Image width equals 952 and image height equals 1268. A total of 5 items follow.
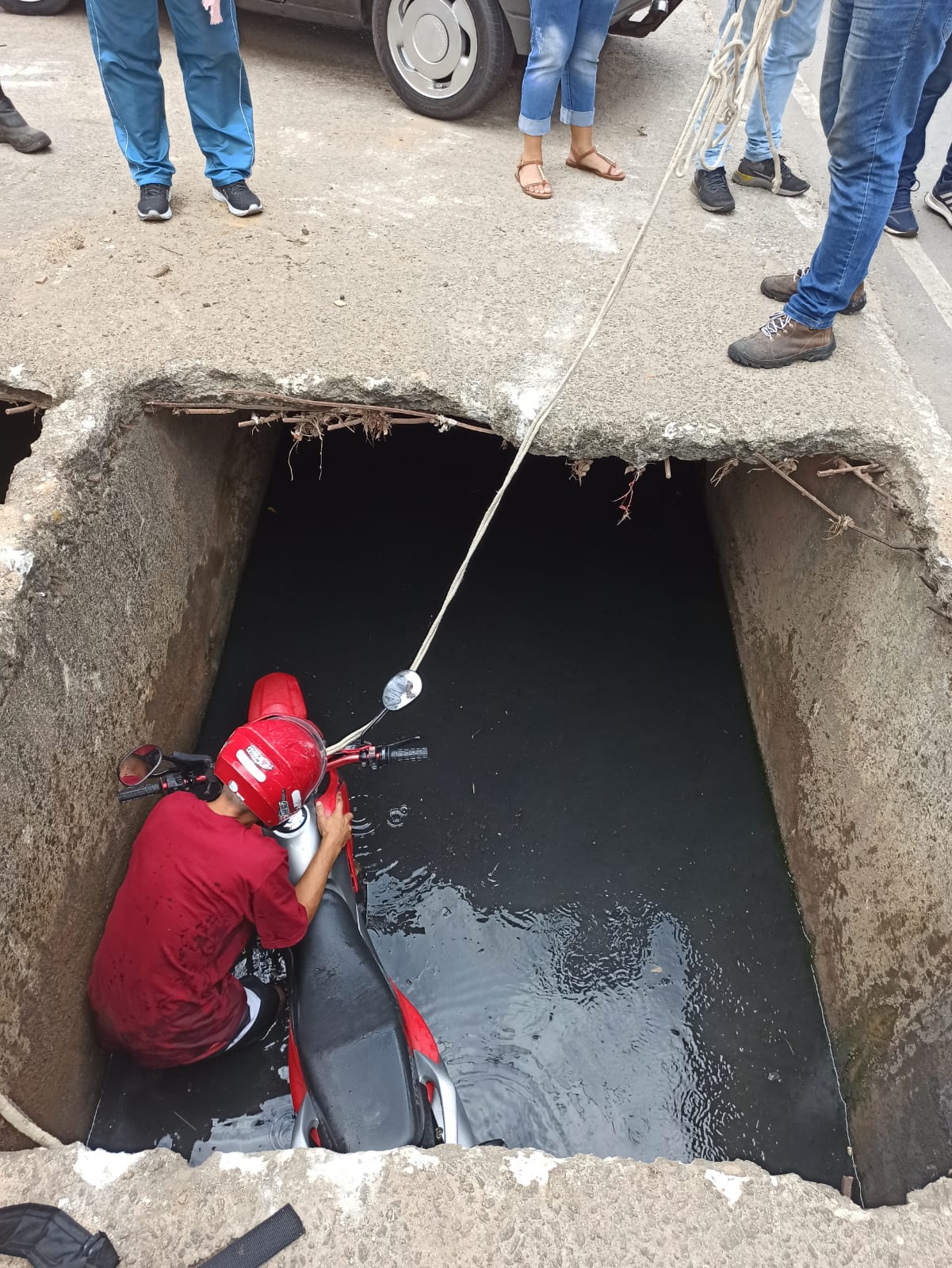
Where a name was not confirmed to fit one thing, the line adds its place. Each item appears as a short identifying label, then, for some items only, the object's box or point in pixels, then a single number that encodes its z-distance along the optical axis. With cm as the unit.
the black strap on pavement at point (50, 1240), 158
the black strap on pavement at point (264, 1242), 164
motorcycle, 256
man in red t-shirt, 247
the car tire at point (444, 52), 441
